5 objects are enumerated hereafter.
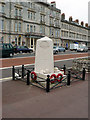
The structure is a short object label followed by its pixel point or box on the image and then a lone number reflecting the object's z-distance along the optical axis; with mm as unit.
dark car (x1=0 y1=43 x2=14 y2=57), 14261
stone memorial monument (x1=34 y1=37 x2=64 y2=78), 5205
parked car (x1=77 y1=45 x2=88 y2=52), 28337
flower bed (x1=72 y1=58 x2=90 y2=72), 7656
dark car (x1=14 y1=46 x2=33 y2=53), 20619
